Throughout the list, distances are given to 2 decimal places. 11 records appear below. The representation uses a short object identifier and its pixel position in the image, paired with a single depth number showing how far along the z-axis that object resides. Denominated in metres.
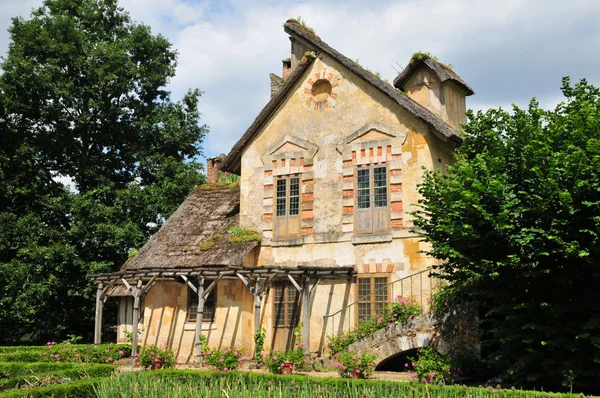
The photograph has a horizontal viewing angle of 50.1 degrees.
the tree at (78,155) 27.09
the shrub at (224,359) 16.39
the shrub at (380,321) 16.61
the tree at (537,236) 11.62
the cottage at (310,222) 18.05
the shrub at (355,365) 14.49
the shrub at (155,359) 18.05
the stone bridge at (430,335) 14.85
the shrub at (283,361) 15.39
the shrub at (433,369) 14.16
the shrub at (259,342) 16.52
